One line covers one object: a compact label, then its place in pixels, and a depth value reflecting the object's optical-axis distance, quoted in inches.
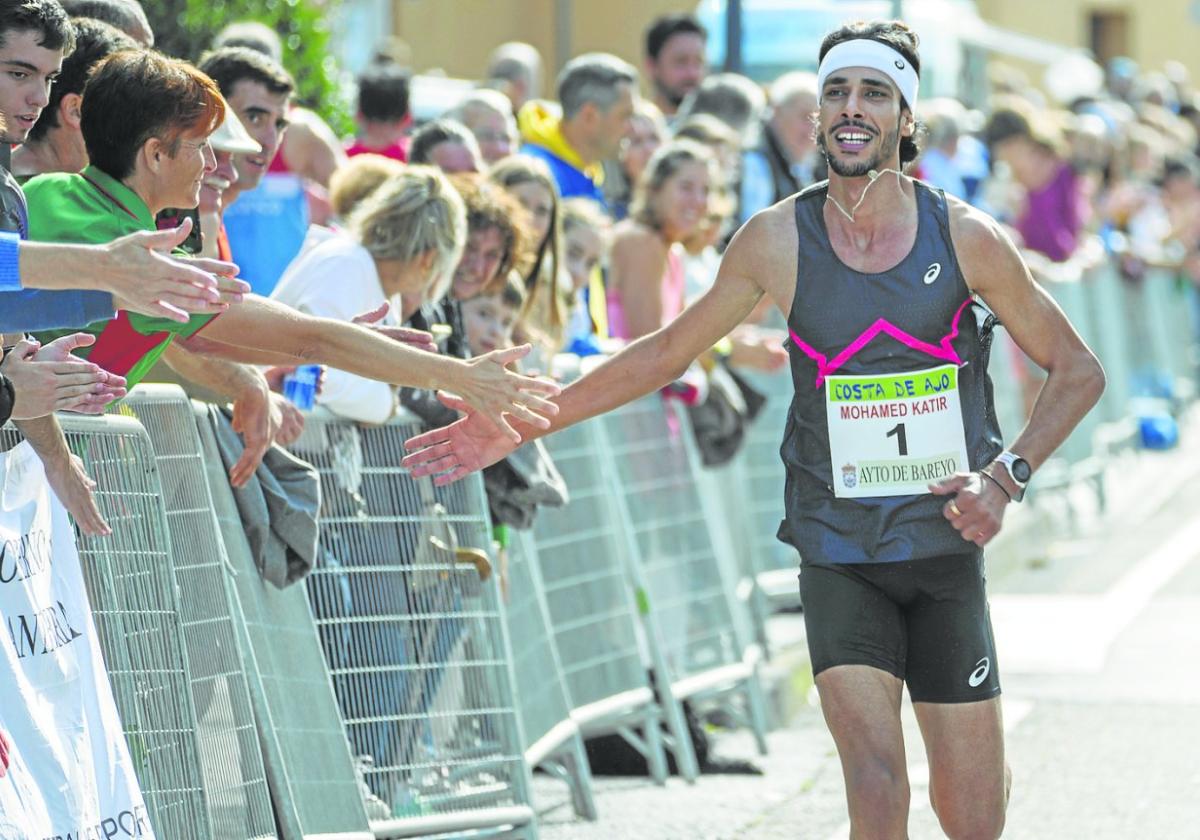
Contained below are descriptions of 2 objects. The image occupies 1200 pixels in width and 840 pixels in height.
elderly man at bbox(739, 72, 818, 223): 869.8
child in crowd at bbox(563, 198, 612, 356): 676.1
